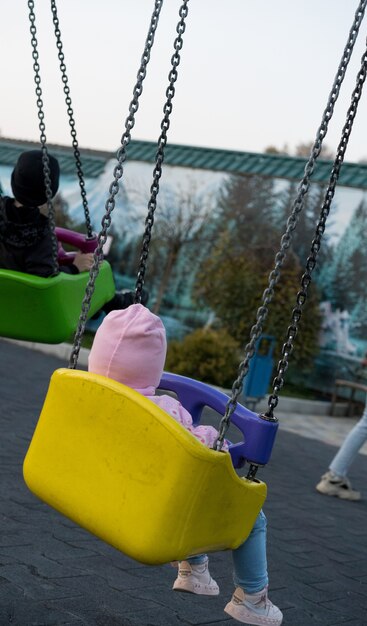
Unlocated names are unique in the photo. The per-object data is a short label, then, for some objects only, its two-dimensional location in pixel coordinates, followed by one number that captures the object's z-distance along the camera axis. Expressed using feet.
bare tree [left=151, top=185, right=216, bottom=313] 51.55
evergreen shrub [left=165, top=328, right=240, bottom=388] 39.17
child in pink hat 9.20
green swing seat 13.23
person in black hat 14.32
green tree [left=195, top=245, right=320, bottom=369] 45.06
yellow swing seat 8.17
